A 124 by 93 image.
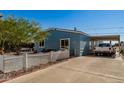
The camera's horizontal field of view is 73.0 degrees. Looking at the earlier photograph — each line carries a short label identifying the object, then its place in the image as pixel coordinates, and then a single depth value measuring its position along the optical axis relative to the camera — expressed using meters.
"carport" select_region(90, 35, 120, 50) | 10.20
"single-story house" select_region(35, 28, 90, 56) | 9.35
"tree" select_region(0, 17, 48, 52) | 7.30
